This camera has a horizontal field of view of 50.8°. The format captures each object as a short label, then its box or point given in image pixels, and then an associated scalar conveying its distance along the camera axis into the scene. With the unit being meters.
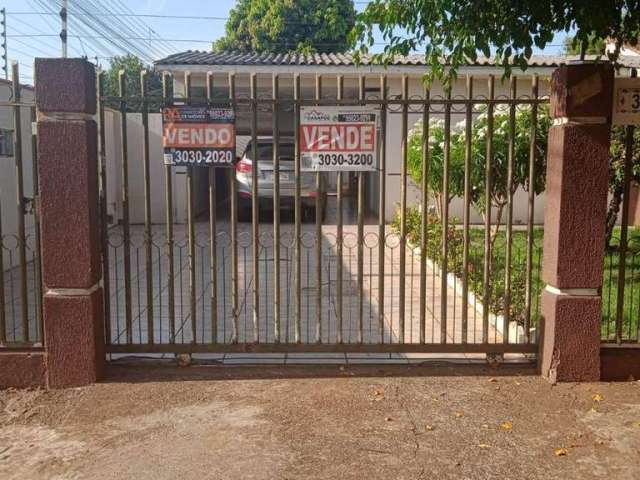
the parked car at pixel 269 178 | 12.10
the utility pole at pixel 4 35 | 28.59
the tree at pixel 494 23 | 4.68
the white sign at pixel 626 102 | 4.81
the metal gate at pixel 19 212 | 4.79
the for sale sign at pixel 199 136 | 4.98
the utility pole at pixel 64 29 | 11.09
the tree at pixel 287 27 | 29.09
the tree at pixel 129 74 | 29.61
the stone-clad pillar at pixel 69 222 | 4.64
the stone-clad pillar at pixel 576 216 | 4.72
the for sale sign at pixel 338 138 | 4.98
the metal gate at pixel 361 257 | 4.96
